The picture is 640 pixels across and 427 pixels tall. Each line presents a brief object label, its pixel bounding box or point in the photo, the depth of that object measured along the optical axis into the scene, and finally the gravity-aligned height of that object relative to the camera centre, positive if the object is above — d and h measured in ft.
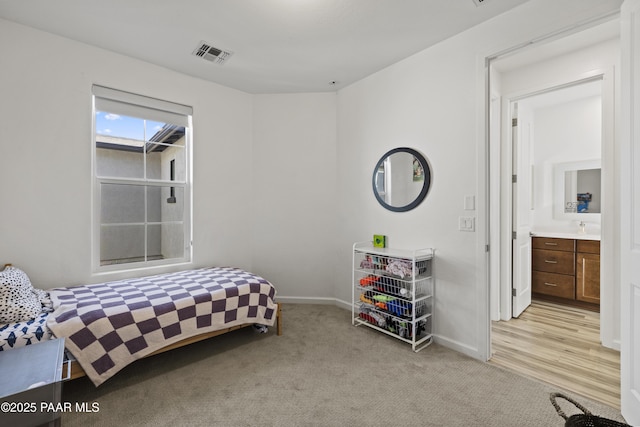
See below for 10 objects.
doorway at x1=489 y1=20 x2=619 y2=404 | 8.25 +2.90
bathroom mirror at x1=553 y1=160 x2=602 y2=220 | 12.57 +0.96
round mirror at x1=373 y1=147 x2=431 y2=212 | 9.02 +1.04
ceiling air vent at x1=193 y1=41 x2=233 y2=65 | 8.73 +4.80
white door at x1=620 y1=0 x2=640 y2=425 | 5.08 +0.02
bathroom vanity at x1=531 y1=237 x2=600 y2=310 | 11.23 -2.30
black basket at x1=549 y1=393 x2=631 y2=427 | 3.87 -2.75
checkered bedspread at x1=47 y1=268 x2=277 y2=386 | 6.08 -2.36
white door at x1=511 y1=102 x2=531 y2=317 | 10.38 +0.00
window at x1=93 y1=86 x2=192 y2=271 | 9.16 +1.01
